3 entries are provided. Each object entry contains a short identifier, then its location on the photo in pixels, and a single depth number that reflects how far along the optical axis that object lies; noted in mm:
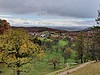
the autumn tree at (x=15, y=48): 14592
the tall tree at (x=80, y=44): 29564
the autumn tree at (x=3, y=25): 20776
